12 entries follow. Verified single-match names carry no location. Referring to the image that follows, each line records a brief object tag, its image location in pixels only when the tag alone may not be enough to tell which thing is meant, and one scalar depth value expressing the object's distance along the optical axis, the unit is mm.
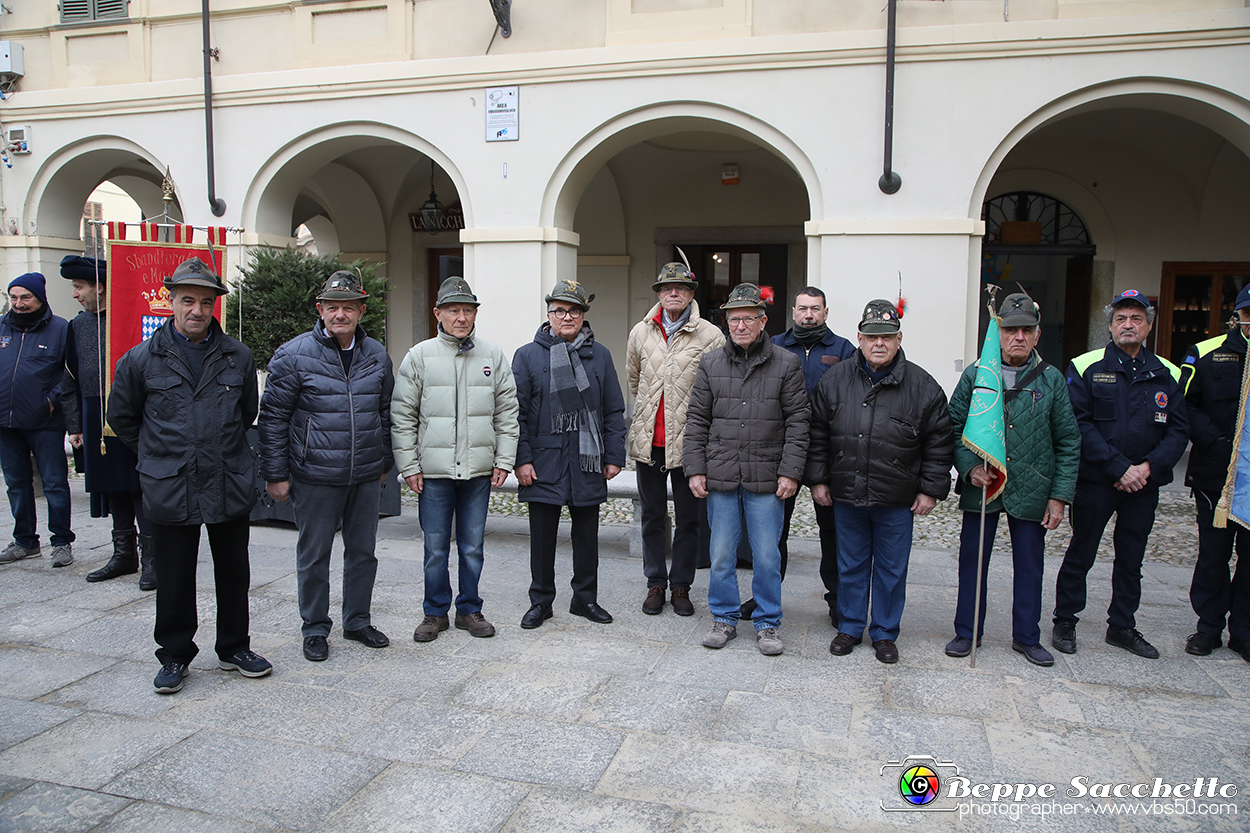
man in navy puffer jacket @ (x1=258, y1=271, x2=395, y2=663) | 4055
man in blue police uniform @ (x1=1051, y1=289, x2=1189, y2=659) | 4262
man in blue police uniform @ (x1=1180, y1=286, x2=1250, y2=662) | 4332
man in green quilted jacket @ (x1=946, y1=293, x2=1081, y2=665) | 4113
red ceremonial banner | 5363
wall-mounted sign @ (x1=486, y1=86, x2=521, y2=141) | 9438
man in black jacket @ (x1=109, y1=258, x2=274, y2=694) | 3736
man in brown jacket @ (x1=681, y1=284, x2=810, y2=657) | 4266
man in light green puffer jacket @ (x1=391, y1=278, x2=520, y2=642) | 4371
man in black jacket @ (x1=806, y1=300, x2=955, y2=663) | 4102
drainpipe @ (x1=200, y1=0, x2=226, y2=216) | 10141
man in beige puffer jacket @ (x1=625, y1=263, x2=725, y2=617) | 4715
